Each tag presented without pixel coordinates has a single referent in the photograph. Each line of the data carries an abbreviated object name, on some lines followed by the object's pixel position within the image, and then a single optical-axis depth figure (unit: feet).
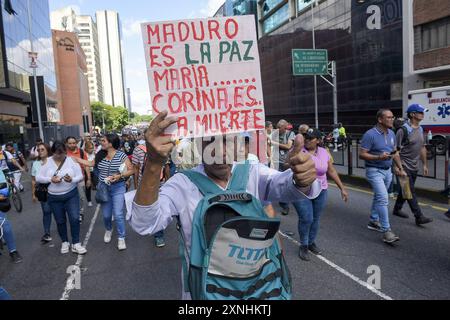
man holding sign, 5.91
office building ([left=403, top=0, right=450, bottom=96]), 70.69
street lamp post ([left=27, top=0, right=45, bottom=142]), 59.07
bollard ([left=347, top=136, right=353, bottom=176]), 37.52
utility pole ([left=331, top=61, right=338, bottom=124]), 82.89
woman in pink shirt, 14.91
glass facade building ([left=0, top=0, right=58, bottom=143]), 77.24
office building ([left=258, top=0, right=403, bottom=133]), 86.38
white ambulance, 52.47
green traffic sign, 75.82
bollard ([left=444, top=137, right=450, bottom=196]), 25.36
